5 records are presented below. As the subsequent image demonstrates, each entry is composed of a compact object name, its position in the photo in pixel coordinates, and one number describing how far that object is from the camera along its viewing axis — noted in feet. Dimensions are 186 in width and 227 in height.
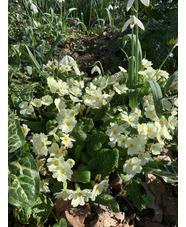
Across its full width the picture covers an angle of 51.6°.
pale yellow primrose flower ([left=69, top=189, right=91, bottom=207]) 0.96
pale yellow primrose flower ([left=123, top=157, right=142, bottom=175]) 1.03
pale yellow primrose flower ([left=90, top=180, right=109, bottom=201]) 0.98
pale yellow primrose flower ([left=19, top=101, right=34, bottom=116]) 1.20
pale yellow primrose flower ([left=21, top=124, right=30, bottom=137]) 1.10
